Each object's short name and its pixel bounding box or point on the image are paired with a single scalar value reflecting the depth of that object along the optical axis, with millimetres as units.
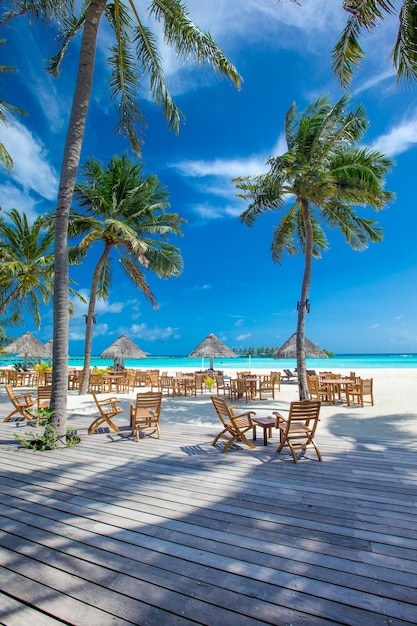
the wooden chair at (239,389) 12120
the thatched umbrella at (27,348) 21641
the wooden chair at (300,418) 4938
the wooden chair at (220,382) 13302
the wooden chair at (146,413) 6277
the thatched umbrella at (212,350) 17438
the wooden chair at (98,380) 14961
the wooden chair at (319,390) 10938
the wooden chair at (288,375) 20297
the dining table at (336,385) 11164
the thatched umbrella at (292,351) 16891
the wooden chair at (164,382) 15141
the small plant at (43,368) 16309
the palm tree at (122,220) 13961
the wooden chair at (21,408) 7285
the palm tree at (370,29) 5547
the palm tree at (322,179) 9633
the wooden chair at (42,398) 6985
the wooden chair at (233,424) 5254
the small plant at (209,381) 15091
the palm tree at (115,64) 5688
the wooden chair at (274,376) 12891
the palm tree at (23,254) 16719
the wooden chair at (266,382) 12578
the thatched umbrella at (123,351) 19469
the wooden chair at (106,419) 6394
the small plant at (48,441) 5418
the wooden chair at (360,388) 10694
